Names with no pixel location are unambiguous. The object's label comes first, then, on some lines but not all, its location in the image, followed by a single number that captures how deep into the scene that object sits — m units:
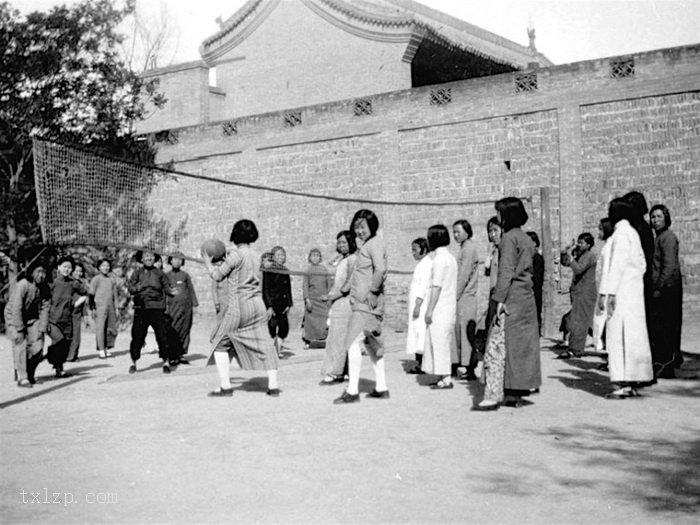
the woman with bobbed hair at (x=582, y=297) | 10.67
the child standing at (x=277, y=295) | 12.16
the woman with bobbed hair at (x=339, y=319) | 8.35
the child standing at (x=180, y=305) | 11.95
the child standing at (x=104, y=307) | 13.62
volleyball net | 14.36
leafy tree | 17.33
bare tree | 41.28
